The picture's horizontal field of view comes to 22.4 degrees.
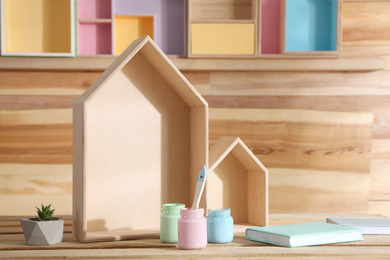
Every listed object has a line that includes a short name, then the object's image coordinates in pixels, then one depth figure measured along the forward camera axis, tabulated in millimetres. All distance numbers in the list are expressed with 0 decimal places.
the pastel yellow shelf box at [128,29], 2519
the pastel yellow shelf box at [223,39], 2487
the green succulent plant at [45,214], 1951
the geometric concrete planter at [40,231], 1927
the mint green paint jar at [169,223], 1960
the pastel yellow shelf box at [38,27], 2483
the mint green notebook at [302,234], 1924
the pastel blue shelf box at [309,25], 2530
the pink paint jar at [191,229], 1901
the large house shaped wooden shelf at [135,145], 1998
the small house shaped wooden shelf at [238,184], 2094
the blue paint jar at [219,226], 1962
